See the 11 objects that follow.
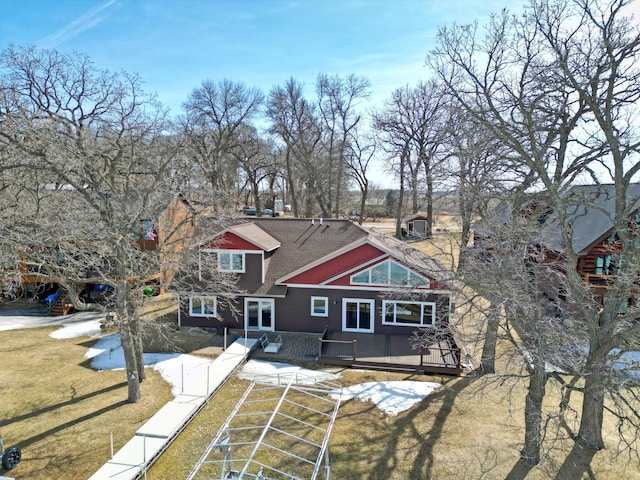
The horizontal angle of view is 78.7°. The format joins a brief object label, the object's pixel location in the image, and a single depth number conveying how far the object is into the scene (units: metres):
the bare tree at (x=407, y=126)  41.12
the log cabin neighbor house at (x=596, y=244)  20.04
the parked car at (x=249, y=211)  61.21
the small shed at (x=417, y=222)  45.24
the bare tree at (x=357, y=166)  45.97
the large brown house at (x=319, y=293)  18.08
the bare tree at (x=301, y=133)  46.28
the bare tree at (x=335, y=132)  45.09
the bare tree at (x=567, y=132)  9.60
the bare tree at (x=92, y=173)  11.79
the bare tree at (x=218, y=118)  44.31
